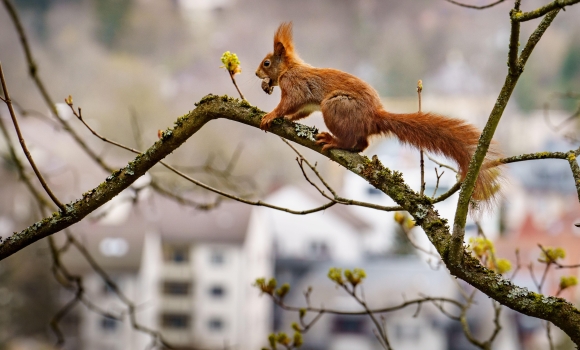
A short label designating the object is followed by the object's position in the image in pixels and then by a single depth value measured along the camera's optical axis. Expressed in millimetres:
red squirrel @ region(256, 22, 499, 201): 4813
